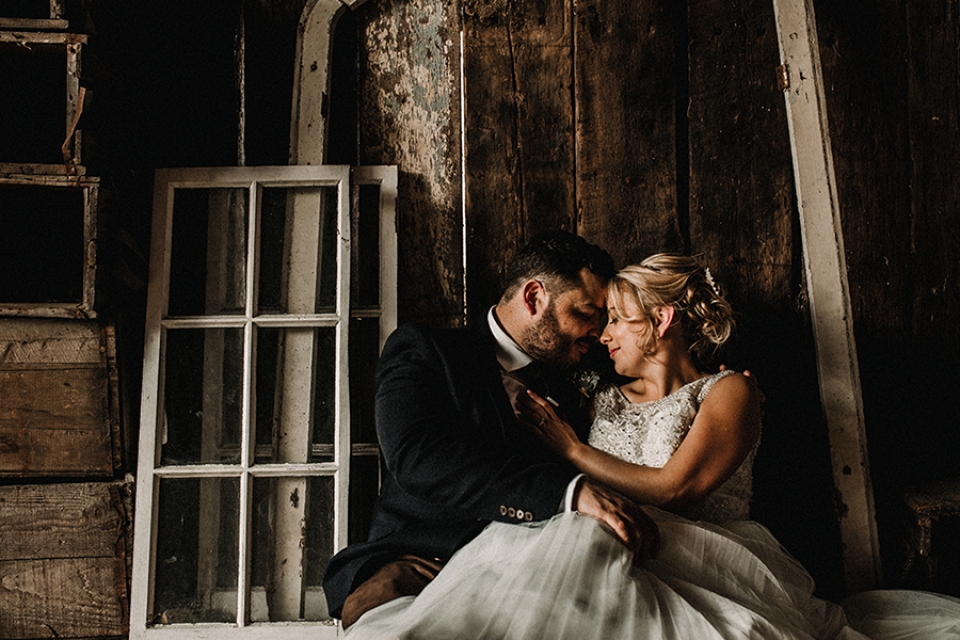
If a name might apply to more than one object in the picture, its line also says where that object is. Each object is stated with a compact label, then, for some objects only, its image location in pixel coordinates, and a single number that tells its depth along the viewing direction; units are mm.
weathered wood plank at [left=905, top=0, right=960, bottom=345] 2447
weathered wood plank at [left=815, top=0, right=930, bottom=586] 2434
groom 1782
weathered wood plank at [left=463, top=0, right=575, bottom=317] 2488
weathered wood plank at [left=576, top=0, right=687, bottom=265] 2471
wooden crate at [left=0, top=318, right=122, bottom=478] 2242
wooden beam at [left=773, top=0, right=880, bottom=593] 2301
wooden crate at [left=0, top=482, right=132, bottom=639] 2287
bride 1478
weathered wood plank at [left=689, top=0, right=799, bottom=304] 2443
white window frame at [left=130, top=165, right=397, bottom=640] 2225
